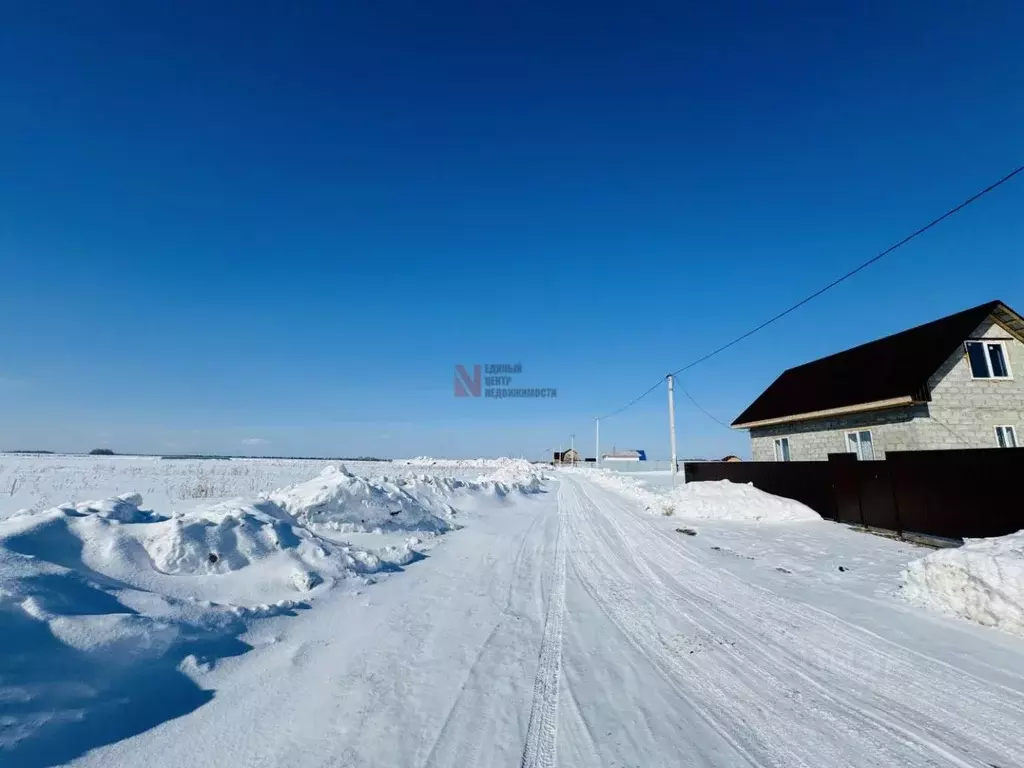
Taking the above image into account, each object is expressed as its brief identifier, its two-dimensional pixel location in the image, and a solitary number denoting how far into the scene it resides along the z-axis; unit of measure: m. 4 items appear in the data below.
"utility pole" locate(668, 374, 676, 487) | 24.92
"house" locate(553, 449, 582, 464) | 103.75
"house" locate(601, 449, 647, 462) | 100.44
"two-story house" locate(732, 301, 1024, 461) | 15.91
